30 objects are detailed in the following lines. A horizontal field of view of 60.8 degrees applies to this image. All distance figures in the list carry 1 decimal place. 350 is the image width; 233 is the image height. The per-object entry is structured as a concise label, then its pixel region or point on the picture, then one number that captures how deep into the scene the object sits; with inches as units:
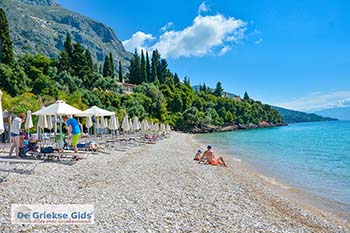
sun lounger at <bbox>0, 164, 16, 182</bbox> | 350.0
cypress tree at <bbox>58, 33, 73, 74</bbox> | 2345.0
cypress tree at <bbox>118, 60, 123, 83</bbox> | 3471.0
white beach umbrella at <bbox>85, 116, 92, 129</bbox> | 857.8
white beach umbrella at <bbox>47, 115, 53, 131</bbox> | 757.3
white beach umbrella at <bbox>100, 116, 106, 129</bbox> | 932.1
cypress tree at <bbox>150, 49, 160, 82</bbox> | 3671.3
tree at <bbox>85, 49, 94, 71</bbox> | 2608.3
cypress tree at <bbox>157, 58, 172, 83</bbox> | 3900.1
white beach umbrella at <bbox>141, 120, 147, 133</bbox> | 1318.9
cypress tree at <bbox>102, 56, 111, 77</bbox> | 3040.4
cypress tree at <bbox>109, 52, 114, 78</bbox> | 3071.6
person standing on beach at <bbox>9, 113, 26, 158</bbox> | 460.4
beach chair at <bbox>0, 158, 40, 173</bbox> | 390.2
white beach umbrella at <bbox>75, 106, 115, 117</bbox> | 720.3
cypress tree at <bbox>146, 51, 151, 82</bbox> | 3651.6
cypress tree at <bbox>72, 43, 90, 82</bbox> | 2415.1
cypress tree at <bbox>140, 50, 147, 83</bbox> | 3490.9
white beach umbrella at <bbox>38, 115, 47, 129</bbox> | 679.7
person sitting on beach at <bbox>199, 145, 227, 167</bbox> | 684.7
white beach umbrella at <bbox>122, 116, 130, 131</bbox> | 1001.5
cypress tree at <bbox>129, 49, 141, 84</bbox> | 3472.0
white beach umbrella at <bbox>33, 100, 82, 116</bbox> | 538.6
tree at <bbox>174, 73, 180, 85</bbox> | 4160.9
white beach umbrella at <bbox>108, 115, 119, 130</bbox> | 893.9
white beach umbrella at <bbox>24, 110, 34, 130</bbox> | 719.1
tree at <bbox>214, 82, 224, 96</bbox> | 5206.7
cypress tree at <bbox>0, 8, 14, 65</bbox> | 1907.0
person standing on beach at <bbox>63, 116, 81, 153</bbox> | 533.0
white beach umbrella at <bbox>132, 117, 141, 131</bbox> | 1124.3
